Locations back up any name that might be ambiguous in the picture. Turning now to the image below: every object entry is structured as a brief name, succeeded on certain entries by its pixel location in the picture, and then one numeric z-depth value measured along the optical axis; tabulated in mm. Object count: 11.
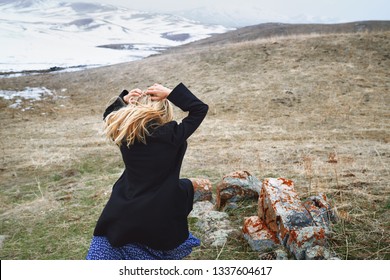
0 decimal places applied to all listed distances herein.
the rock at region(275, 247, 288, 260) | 3256
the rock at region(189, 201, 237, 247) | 3918
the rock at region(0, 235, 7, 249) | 4381
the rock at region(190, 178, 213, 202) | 5035
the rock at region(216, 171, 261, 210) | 4746
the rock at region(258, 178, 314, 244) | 3295
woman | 2379
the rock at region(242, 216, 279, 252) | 3510
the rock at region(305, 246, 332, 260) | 3059
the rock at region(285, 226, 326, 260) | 3129
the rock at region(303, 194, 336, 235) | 3582
